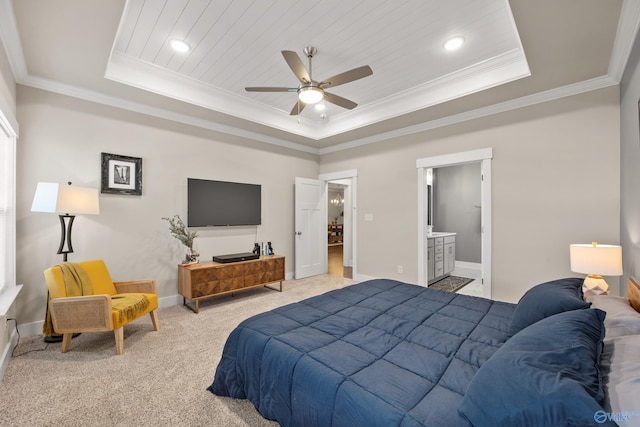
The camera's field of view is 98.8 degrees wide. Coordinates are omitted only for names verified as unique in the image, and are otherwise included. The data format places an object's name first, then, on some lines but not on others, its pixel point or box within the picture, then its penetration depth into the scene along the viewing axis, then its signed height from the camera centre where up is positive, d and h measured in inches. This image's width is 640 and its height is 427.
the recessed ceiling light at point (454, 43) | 105.2 +68.5
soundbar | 155.4 -24.0
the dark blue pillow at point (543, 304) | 58.5 -19.3
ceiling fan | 91.4 +49.5
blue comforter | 44.0 -28.4
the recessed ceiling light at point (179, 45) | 107.1 +68.4
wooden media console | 140.6 -33.9
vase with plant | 146.9 -10.0
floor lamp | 98.4 +5.0
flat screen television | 159.5 +8.4
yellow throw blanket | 101.3 -25.4
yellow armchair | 94.7 -32.5
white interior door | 210.4 -8.7
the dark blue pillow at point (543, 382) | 30.2 -20.3
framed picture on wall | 131.0 +20.7
